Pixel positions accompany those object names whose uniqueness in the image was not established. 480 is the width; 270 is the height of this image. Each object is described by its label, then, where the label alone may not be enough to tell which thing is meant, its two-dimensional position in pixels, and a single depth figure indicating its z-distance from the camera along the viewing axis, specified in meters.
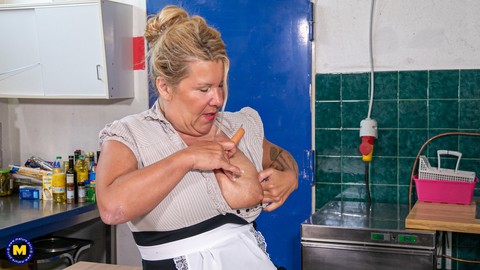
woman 1.35
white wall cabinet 3.41
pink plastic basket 2.74
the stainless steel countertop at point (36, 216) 2.84
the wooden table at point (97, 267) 2.27
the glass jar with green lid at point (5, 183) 3.72
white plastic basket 2.76
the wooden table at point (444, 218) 2.39
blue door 3.21
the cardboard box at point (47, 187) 3.54
